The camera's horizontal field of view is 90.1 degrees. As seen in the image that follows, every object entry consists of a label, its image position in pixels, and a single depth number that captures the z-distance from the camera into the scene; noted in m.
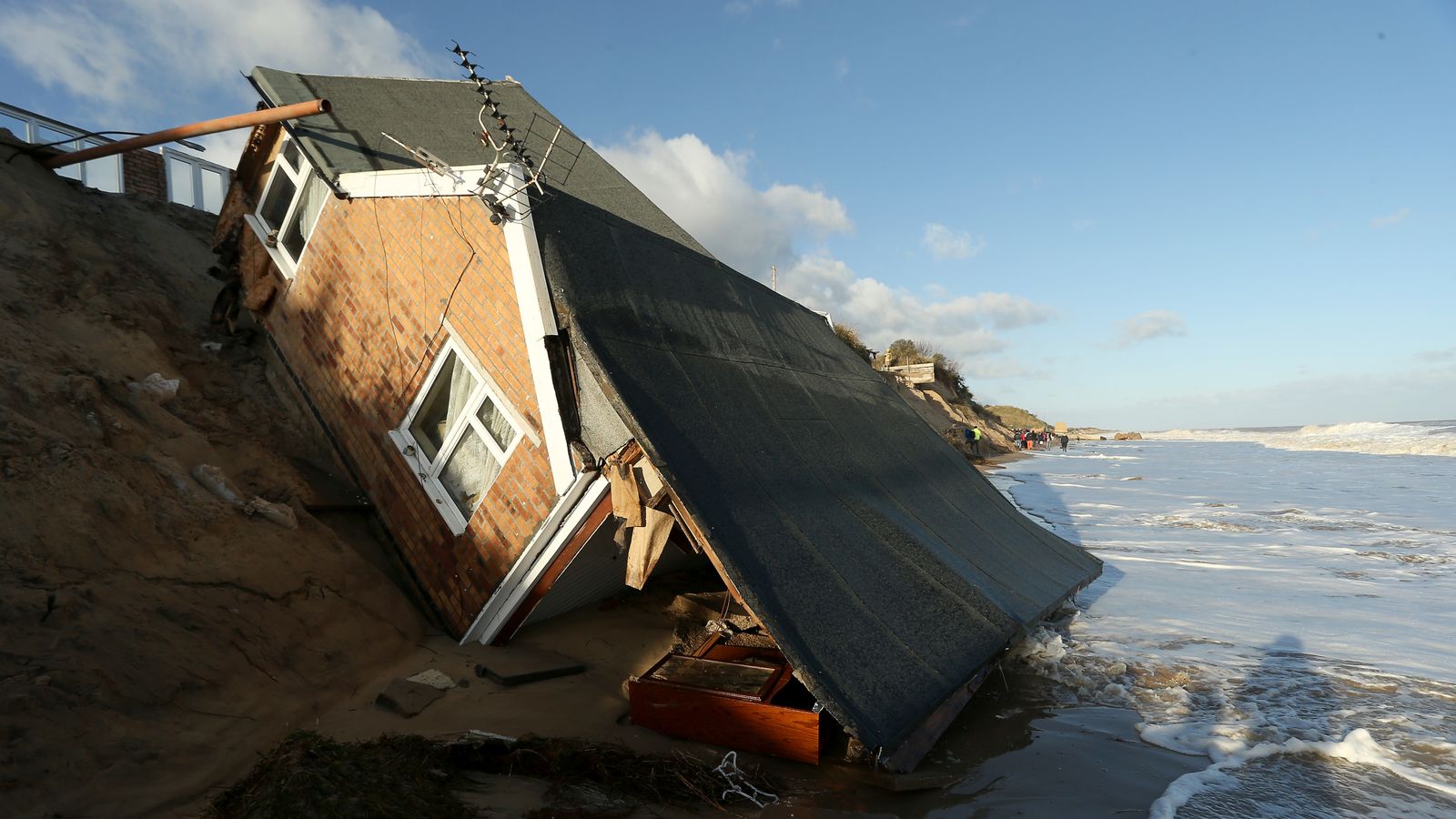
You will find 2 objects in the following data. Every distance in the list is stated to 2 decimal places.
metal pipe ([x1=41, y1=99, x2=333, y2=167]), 6.23
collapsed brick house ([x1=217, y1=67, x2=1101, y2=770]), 4.44
